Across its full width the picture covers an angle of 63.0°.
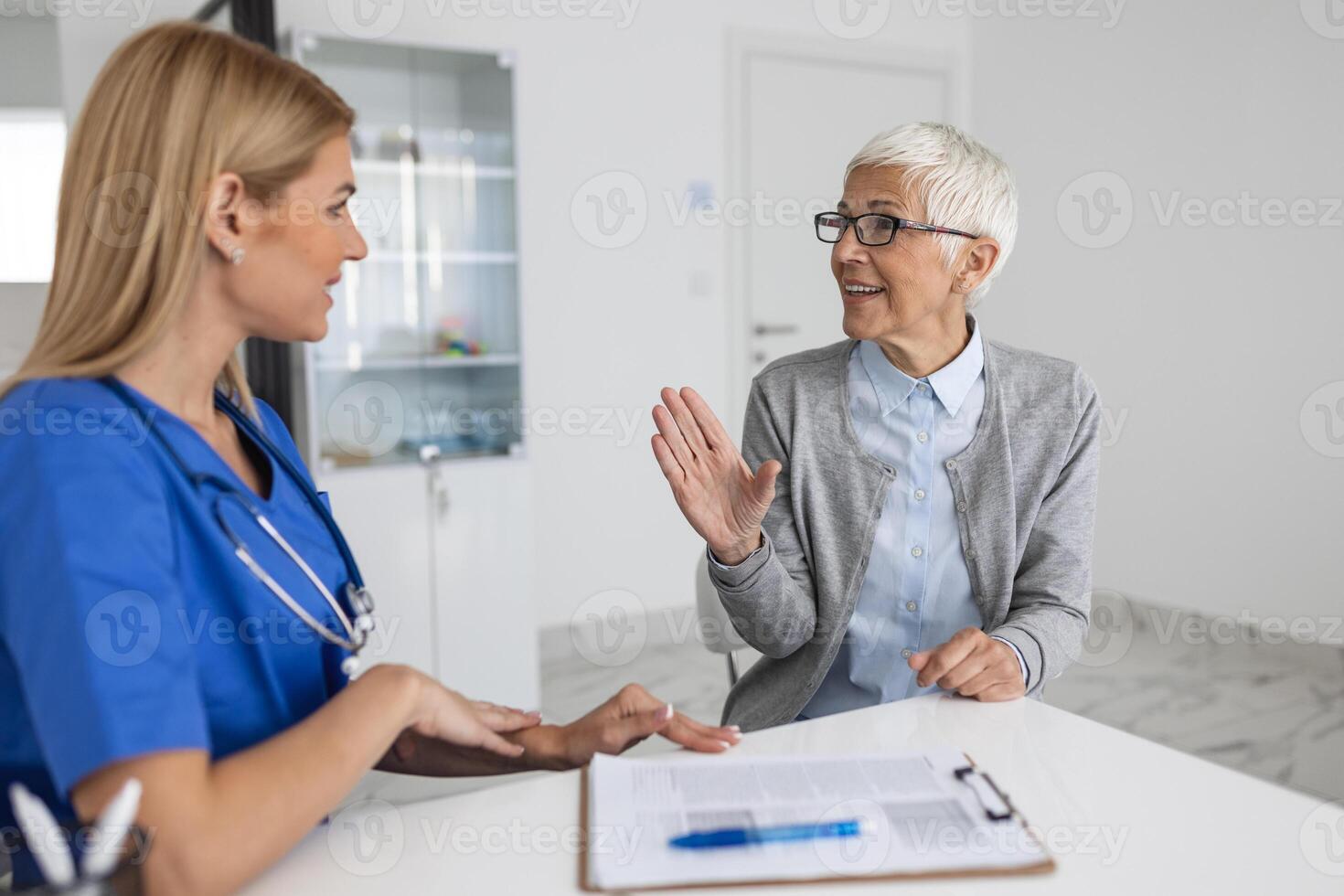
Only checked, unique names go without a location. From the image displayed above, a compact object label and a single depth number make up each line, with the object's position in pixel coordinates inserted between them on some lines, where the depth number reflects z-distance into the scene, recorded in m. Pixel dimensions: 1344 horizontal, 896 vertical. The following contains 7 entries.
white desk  0.92
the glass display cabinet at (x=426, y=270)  3.44
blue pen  0.95
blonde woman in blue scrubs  0.84
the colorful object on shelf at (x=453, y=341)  3.60
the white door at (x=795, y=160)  4.52
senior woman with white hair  1.67
